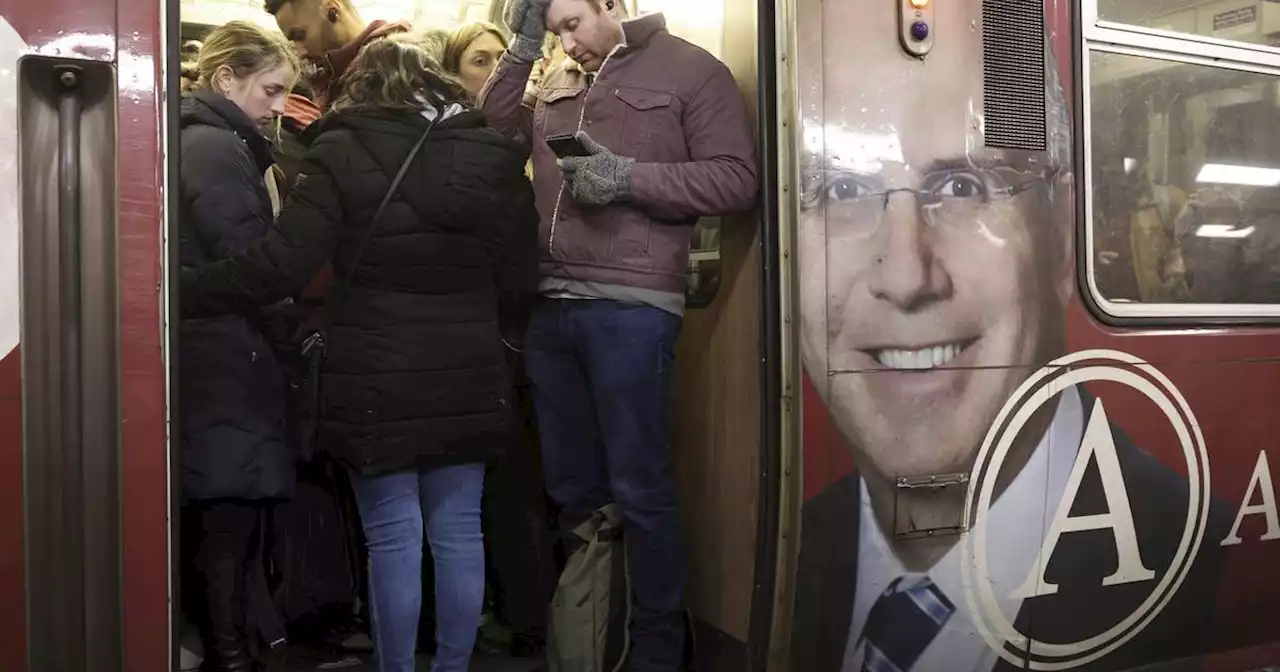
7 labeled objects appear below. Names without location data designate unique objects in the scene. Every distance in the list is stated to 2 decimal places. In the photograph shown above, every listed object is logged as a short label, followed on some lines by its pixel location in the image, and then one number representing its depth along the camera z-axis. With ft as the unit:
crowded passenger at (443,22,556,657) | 10.02
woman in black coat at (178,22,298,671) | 7.66
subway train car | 5.74
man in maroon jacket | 7.92
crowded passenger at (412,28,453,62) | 8.48
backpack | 8.52
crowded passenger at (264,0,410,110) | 10.75
